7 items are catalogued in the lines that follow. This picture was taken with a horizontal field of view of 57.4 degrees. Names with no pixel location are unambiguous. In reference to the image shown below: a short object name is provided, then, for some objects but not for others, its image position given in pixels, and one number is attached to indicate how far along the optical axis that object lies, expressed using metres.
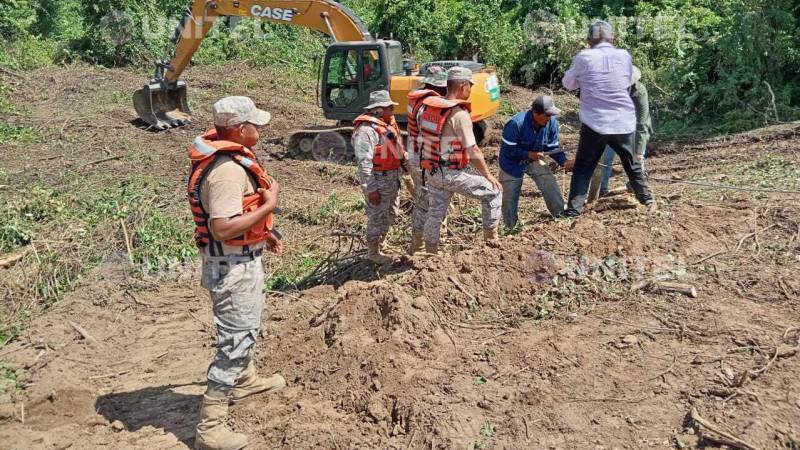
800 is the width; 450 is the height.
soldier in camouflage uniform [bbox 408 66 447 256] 6.66
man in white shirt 6.61
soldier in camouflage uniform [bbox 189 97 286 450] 4.13
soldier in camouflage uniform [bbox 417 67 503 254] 6.24
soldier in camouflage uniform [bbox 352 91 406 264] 7.14
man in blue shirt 7.11
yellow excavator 12.27
